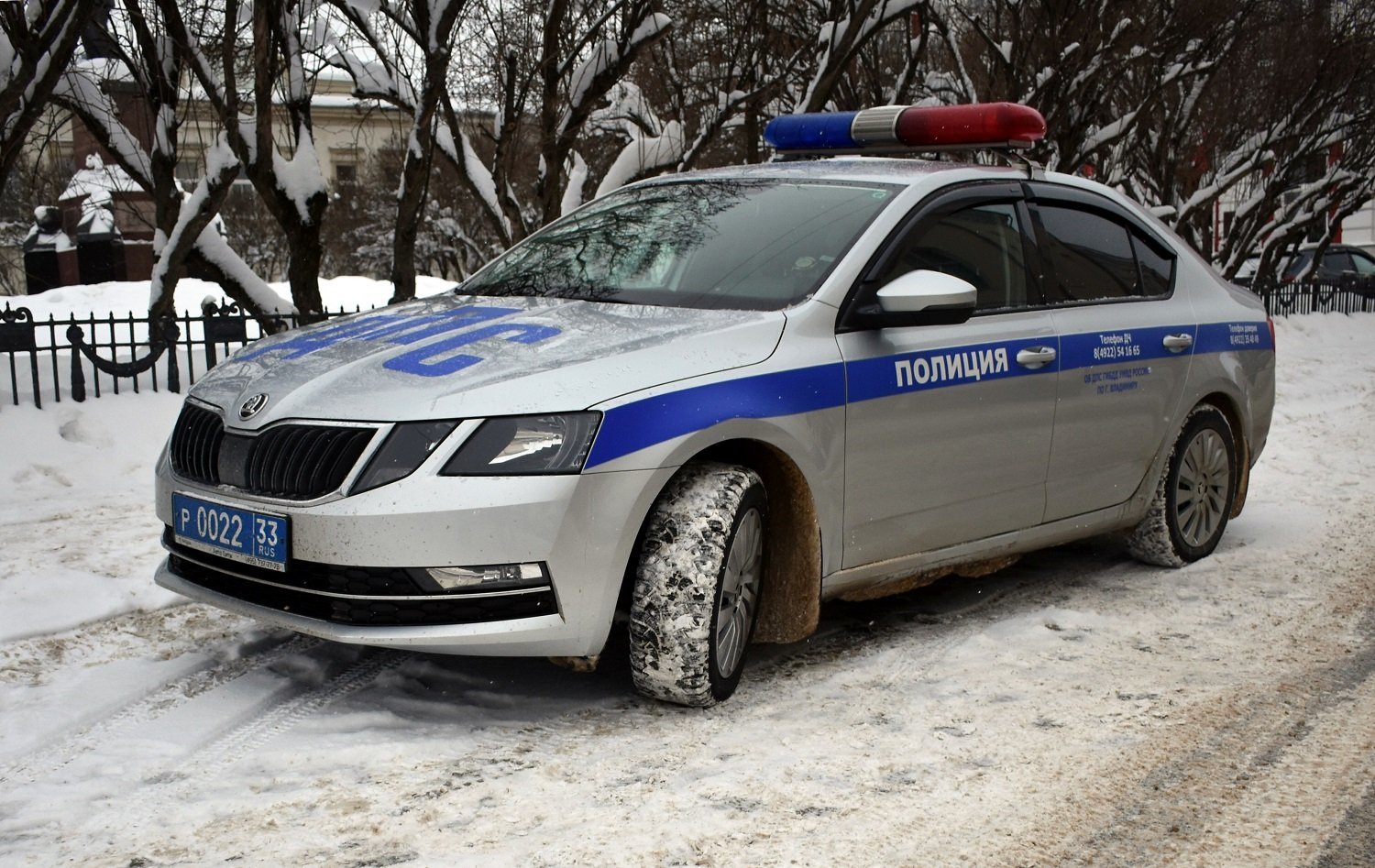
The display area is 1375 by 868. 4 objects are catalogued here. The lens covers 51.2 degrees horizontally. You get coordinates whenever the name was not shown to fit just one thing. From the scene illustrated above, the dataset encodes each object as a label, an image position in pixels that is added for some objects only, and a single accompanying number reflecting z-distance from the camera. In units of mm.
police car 3695
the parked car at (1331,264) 31141
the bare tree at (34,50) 7543
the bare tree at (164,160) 10883
